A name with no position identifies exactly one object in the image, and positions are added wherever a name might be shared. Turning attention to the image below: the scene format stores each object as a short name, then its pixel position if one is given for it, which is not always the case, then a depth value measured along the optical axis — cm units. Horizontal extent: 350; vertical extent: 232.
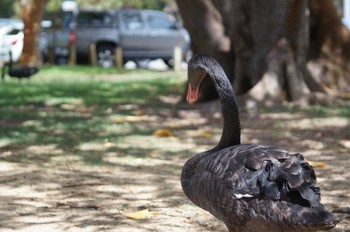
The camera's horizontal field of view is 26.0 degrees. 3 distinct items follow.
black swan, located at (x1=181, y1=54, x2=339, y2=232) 380
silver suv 2752
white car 2812
